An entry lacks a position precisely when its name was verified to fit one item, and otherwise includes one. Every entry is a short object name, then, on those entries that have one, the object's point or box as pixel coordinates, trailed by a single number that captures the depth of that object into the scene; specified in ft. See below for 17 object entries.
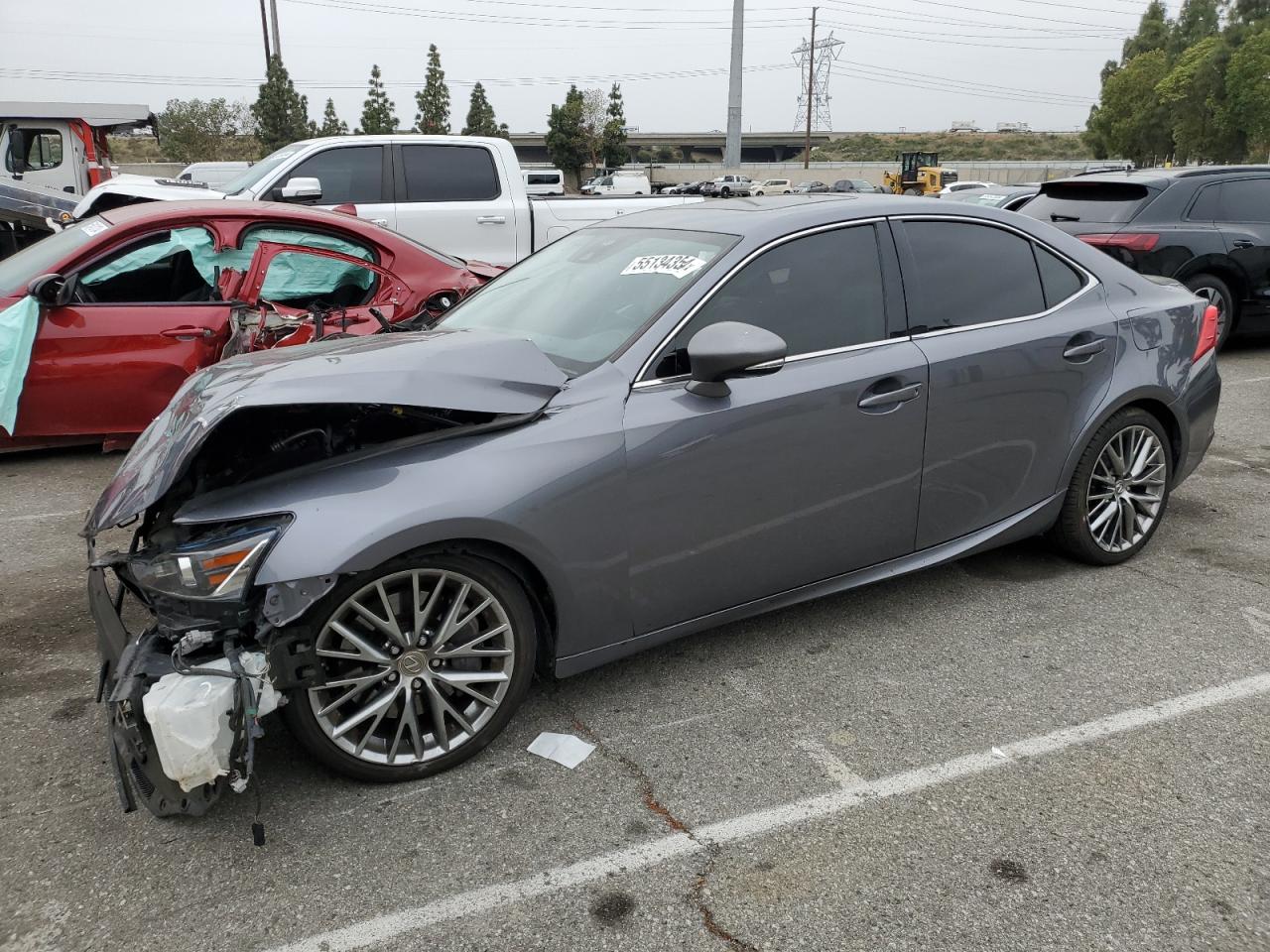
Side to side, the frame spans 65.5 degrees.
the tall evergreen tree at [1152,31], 263.70
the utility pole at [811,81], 271.49
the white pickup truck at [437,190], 28.35
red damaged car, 19.21
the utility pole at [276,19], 128.36
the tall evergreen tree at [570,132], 250.37
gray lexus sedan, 8.52
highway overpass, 395.14
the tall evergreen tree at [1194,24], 244.22
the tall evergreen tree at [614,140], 256.32
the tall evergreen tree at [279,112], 153.69
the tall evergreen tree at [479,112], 242.17
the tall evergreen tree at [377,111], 197.88
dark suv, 28.27
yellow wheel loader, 134.62
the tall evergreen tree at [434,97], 205.05
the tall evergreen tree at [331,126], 185.65
